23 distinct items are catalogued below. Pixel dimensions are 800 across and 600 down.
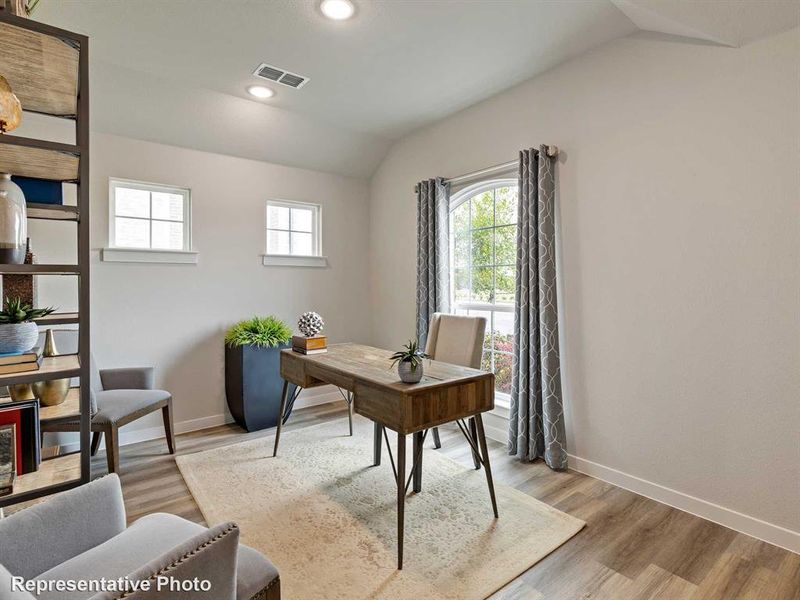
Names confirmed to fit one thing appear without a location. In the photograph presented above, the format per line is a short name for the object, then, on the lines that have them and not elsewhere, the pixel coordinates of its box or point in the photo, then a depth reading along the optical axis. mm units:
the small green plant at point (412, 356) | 1932
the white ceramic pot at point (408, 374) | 1930
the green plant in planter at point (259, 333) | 3561
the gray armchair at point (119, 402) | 2537
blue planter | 3504
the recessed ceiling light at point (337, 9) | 2178
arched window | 3365
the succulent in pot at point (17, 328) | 1282
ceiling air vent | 2861
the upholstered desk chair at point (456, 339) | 2711
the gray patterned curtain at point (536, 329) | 2783
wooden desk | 1845
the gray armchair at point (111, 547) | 880
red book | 1238
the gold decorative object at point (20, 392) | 1398
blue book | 1474
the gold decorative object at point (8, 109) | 1146
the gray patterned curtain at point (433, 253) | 3680
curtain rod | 2812
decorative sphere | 2834
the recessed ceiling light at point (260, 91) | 3171
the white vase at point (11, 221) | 1242
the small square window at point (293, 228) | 4133
